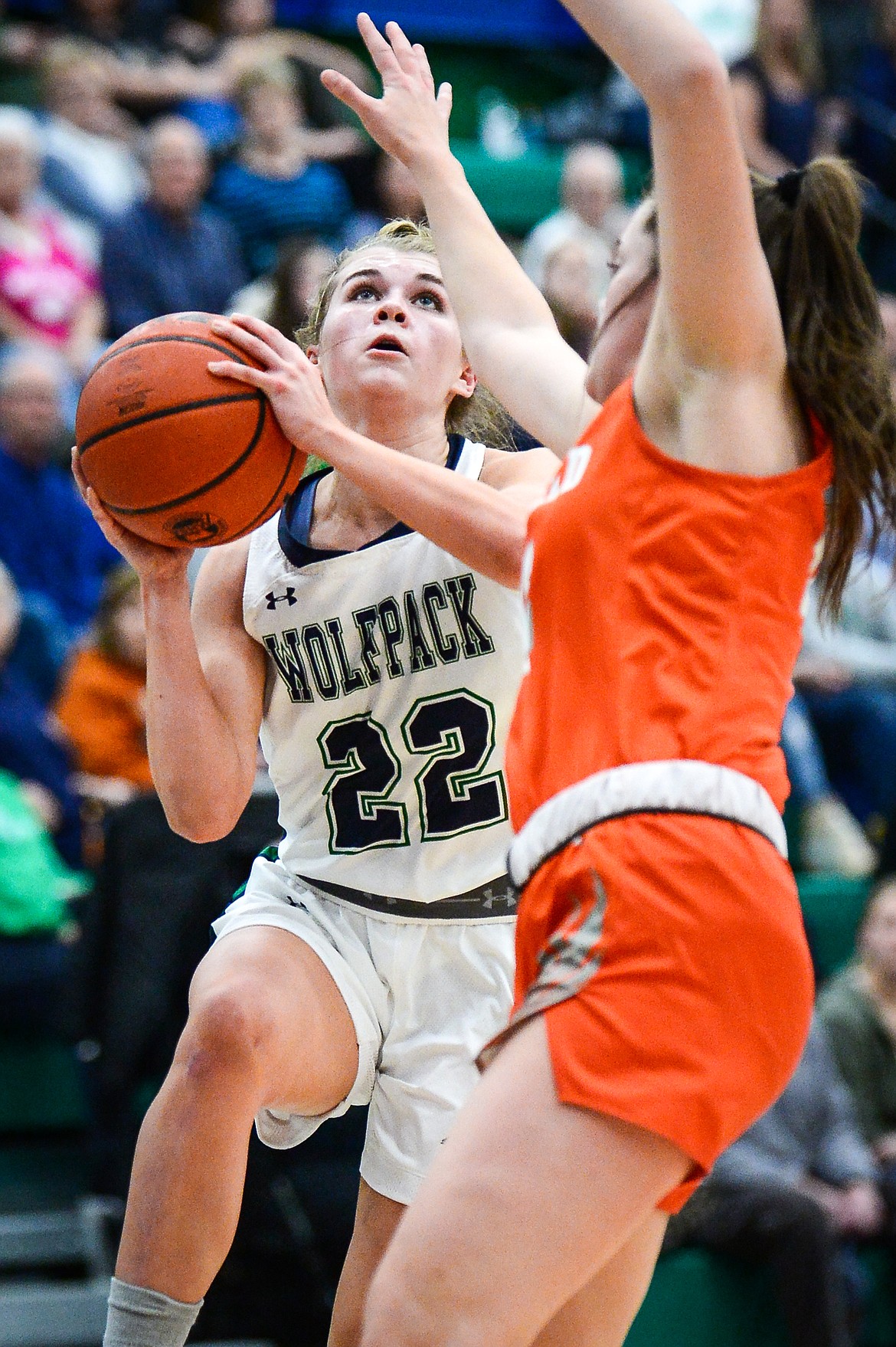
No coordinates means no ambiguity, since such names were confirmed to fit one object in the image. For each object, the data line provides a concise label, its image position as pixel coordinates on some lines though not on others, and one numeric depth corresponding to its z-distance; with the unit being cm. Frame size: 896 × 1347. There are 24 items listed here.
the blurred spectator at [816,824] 1465
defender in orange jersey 430
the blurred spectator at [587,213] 1858
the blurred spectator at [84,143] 1798
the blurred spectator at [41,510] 1420
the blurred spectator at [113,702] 1216
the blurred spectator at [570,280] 1591
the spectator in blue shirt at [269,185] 1909
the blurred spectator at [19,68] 1998
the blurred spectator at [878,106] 2281
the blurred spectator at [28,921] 1137
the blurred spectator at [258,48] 2050
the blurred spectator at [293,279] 1427
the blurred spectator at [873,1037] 1273
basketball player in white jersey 636
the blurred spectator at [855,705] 1558
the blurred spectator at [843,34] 2306
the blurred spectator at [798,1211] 1159
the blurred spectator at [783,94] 2106
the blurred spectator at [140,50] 1998
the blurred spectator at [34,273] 1616
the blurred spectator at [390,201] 1891
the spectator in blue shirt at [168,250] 1719
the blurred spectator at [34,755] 1207
